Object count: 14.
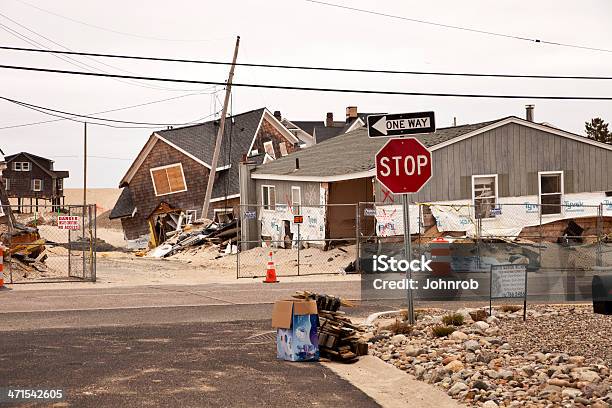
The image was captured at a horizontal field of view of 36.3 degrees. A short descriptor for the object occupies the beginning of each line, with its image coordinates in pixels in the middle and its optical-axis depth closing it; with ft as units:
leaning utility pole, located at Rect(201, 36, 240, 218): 154.77
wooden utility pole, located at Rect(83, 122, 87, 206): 263.70
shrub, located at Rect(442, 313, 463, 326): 48.29
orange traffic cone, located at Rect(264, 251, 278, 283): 87.25
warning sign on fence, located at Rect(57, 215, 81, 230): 89.28
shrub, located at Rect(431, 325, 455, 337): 44.91
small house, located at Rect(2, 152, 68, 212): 354.54
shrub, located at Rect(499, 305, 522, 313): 55.10
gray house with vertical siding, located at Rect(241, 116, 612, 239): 109.40
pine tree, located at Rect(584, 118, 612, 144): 214.90
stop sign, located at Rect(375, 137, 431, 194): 46.55
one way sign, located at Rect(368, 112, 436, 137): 46.16
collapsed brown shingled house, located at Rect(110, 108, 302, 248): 187.32
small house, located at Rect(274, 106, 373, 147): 249.55
